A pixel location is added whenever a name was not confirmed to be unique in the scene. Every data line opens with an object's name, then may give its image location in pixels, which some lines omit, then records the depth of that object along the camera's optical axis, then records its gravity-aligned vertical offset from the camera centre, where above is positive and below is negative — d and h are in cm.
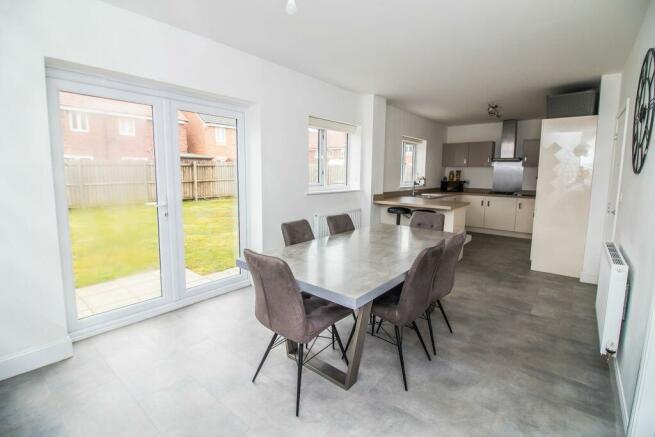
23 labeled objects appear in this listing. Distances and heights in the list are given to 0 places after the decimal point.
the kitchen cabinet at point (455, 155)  756 +64
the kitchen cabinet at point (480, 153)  718 +64
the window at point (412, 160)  690 +46
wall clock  200 +48
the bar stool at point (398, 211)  505 -48
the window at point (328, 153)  461 +39
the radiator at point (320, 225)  439 -64
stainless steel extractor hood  678 +78
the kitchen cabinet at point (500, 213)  661 -66
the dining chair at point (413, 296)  192 -72
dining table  173 -57
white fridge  404 -13
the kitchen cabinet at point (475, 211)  704 -66
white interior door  300 +10
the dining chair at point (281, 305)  169 -70
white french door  251 -16
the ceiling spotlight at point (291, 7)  178 +96
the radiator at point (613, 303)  201 -77
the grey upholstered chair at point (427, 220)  365 -46
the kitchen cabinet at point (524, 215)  637 -66
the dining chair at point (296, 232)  288 -49
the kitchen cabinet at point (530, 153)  647 +61
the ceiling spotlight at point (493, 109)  540 +125
